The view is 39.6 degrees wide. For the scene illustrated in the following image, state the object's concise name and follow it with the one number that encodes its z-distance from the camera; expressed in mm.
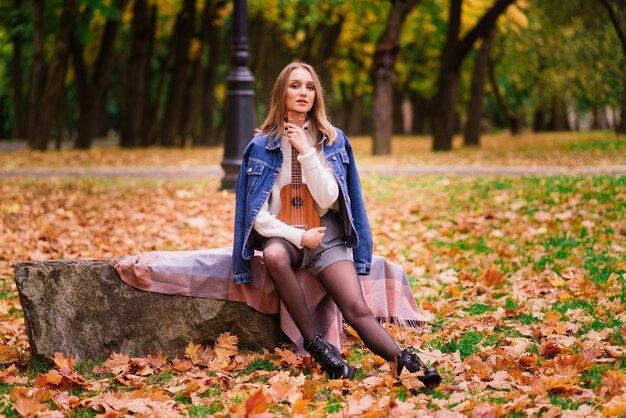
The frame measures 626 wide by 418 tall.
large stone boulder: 4914
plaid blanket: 5035
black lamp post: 11992
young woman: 4719
